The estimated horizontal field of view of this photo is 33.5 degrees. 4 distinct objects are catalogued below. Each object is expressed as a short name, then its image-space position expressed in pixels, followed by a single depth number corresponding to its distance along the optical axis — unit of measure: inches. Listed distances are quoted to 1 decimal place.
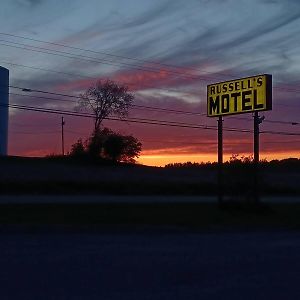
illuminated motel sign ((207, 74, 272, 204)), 1010.0
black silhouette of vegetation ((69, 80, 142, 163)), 2634.4
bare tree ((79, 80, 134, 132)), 2935.6
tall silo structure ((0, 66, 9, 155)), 2239.8
